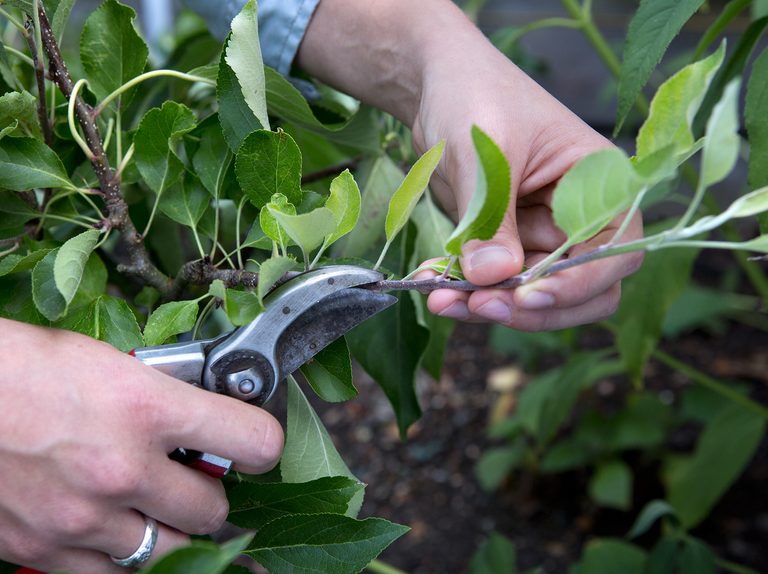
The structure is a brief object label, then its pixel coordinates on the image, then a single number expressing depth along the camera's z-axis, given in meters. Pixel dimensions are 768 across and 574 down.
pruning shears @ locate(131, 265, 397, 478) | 0.50
